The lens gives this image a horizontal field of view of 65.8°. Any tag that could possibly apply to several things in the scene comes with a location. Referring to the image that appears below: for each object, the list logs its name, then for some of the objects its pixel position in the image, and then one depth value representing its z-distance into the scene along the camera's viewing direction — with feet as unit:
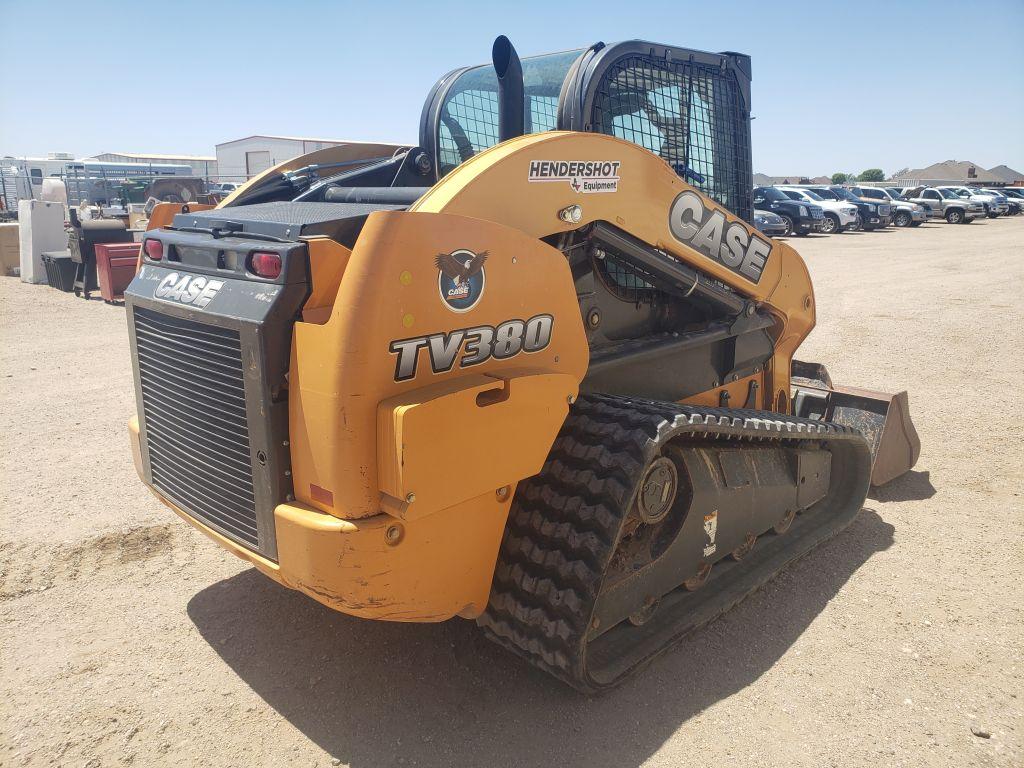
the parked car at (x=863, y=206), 92.84
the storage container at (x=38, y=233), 50.24
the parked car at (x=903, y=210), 100.12
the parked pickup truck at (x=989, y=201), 114.83
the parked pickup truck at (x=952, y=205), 108.58
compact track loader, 8.09
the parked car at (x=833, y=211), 85.76
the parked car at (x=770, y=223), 72.33
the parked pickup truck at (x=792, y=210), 82.12
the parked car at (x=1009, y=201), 121.80
